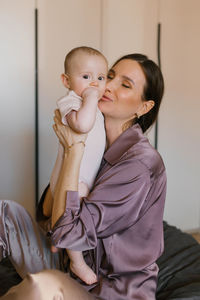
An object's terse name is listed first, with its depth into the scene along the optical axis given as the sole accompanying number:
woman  1.29
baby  1.34
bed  1.64
